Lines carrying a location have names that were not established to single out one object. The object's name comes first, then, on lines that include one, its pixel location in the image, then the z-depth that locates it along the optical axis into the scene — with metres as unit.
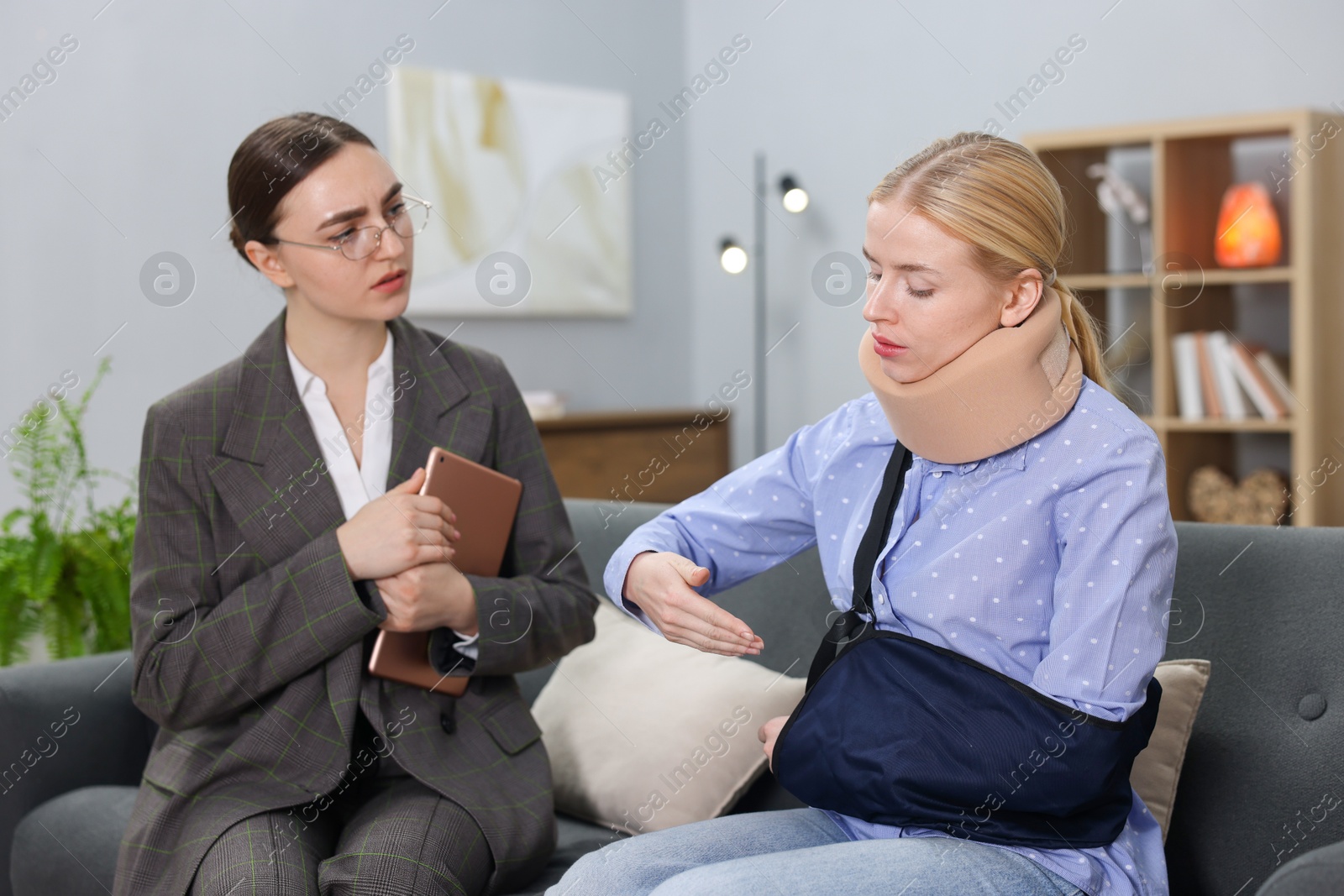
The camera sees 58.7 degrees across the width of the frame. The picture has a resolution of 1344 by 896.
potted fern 2.39
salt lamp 3.33
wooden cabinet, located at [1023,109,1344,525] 3.24
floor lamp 4.38
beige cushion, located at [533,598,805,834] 1.75
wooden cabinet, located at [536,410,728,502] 3.98
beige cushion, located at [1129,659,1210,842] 1.43
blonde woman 1.10
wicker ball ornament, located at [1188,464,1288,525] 3.38
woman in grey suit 1.47
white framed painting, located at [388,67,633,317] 4.15
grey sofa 1.40
